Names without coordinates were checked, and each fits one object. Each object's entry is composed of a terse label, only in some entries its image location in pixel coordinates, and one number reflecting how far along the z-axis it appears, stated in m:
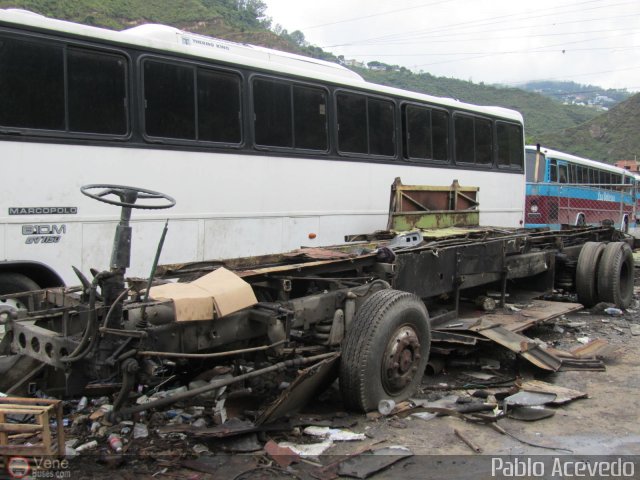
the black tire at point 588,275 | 8.15
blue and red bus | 16.28
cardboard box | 3.42
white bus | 5.37
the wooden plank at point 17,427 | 2.94
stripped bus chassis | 3.18
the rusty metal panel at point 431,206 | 7.43
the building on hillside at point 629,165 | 45.47
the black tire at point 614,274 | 8.09
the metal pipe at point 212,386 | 3.22
